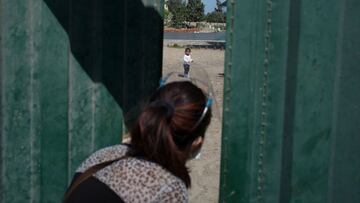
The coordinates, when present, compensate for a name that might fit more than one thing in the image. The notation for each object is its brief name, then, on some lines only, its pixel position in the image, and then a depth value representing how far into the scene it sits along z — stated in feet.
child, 63.84
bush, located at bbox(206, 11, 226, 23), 286.05
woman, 5.24
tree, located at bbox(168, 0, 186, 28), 240.53
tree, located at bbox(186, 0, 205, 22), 254.88
